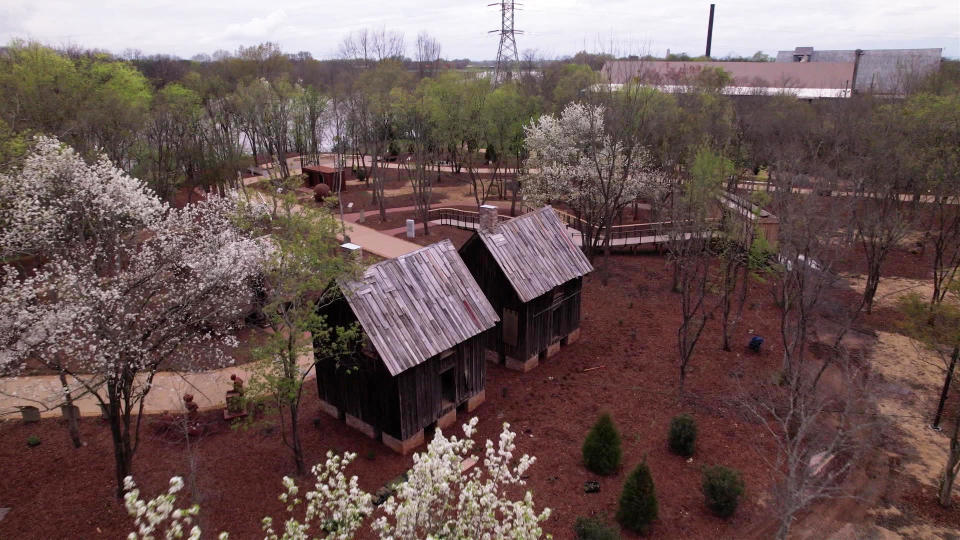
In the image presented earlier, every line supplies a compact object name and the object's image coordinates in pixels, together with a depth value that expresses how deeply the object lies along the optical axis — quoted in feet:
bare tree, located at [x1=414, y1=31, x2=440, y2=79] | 326.85
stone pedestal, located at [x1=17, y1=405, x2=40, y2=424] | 55.72
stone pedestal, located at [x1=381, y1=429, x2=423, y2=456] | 52.44
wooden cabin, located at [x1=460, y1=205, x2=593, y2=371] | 65.00
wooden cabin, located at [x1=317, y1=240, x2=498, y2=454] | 50.72
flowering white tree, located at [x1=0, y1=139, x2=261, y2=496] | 41.27
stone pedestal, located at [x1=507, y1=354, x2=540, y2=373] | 67.56
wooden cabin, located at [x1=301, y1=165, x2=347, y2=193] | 158.10
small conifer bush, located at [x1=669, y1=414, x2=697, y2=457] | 52.06
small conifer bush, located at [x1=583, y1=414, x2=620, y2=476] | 49.60
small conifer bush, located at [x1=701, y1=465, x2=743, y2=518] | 44.70
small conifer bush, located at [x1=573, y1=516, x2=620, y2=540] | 39.77
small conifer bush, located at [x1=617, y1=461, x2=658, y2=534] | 42.70
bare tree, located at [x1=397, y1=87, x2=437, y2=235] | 123.51
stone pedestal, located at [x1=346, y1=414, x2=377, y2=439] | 55.02
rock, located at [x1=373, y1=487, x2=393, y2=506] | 44.73
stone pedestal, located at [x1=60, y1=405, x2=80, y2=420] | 51.30
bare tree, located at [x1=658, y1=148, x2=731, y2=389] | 60.90
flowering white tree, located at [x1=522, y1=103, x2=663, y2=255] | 98.94
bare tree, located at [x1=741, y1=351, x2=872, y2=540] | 33.83
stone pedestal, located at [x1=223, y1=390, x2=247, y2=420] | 55.52
